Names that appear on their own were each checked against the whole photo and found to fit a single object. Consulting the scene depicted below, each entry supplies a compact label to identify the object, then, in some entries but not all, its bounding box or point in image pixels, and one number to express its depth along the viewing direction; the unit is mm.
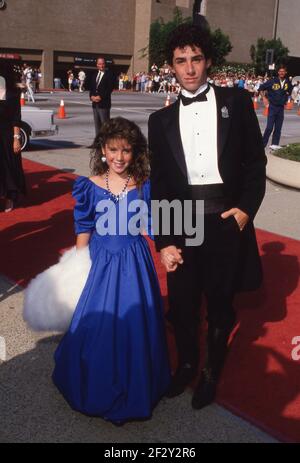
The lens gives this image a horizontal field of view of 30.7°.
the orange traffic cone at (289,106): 33112
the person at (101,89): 12192
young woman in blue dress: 2971
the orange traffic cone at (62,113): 20016
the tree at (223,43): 52731
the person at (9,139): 6543
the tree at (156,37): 50281
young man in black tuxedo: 2863
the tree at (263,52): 62688
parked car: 12422
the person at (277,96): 13000
